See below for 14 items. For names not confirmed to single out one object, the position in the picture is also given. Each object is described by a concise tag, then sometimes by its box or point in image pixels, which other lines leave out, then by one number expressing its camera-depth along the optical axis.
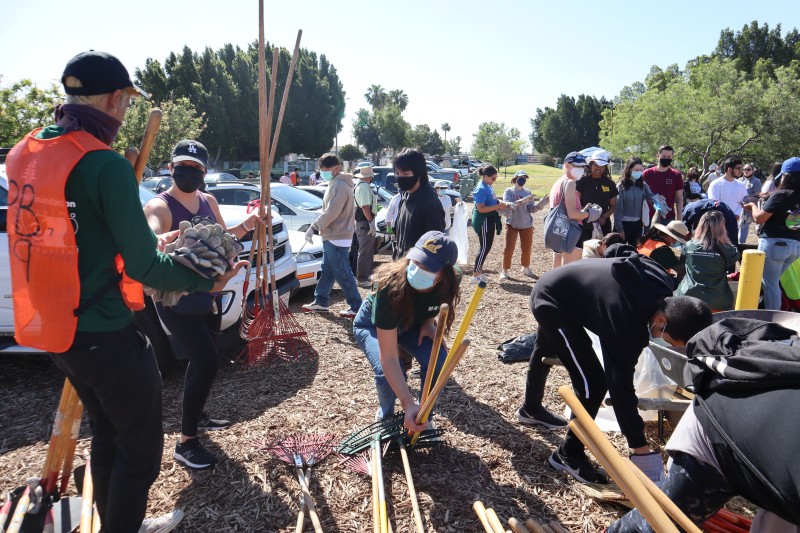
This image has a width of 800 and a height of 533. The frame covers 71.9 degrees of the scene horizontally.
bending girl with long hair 2.88
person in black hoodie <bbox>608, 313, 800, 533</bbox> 1.64
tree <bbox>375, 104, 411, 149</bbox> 66.25
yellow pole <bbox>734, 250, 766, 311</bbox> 3.58
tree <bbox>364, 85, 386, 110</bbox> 99.59
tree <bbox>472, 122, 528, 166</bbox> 63.38
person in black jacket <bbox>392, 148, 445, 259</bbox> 4.36
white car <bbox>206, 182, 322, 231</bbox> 9.60
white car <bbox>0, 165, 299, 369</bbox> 4.01
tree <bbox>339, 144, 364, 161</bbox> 54.66
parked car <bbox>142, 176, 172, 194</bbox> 17.73
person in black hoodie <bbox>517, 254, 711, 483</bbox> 2.51
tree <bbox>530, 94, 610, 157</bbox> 68.62
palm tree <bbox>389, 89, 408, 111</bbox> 99.94
